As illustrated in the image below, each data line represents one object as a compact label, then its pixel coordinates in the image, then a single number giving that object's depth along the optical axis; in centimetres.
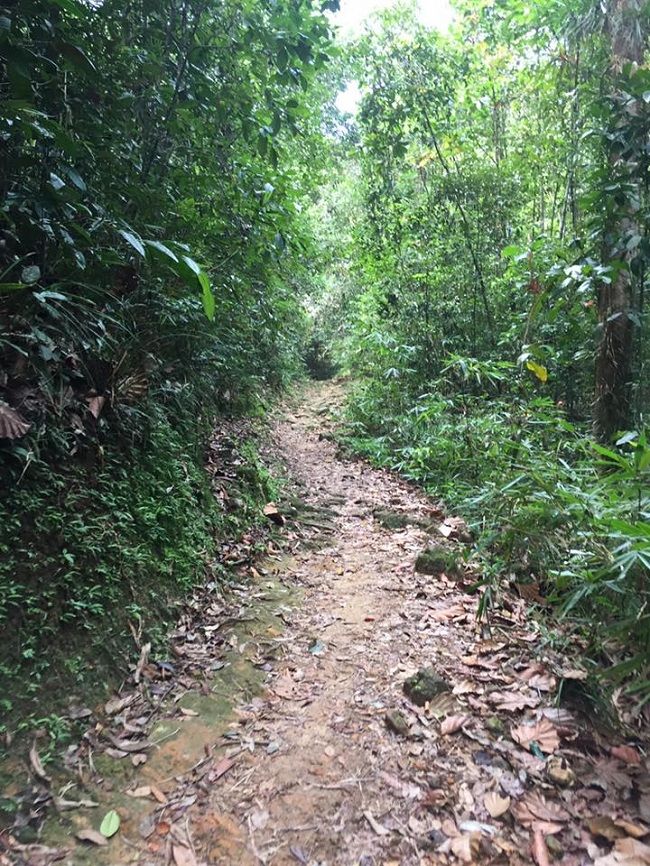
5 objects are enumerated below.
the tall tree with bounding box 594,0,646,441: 498
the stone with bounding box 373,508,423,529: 537
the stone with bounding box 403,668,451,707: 264
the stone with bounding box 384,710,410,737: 246
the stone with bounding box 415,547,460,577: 409
